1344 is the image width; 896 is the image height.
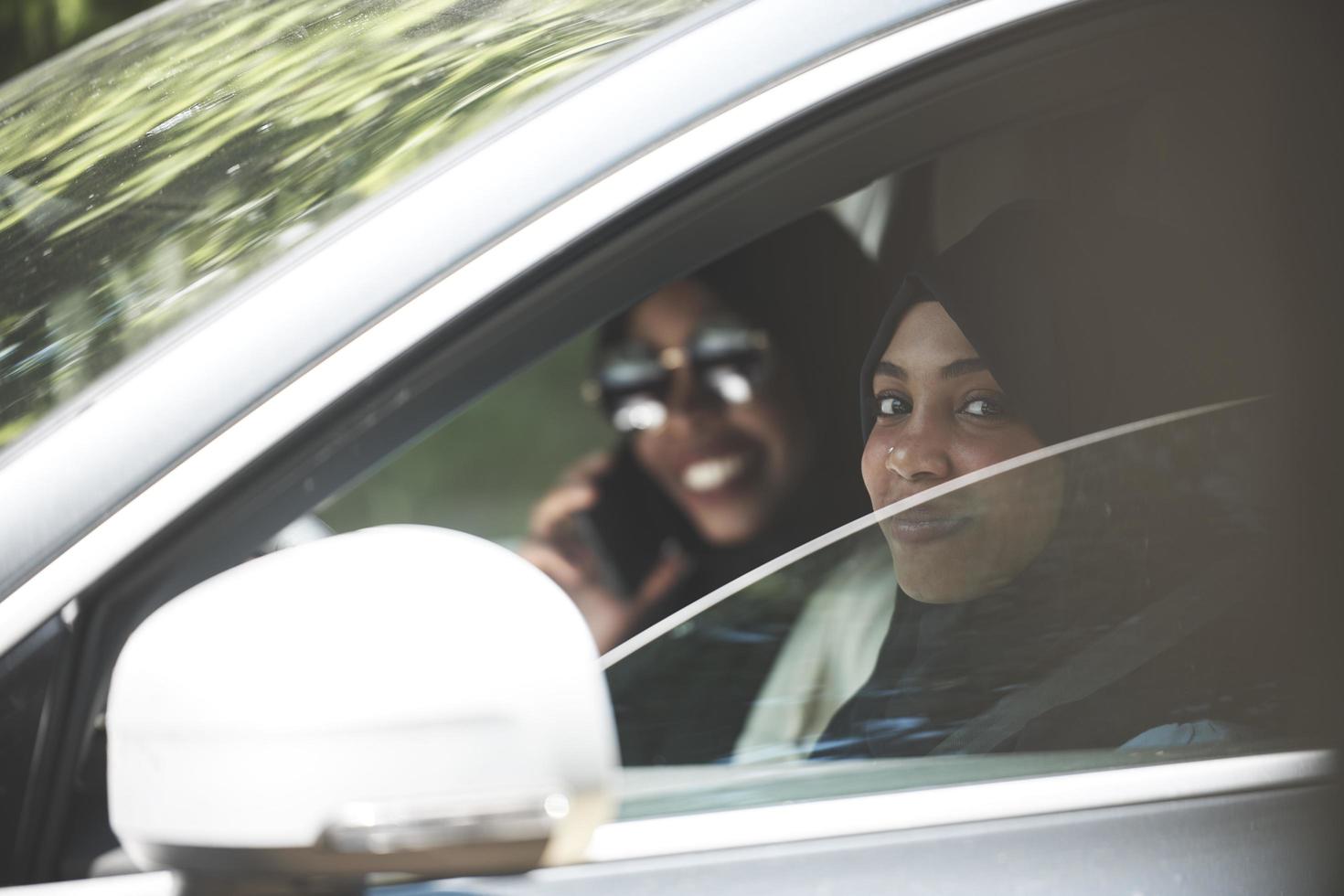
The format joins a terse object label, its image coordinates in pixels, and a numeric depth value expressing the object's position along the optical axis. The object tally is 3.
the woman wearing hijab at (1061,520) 3.33
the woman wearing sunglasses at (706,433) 3.94
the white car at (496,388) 3.10
